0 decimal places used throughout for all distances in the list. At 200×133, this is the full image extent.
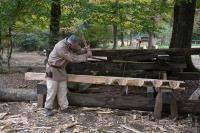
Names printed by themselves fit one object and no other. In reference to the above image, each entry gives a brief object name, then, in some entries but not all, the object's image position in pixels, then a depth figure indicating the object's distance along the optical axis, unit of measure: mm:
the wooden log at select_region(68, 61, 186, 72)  10067
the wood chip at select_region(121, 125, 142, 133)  7469
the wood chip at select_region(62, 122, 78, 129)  7641
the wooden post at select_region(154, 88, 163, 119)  8266
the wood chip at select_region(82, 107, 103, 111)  8828
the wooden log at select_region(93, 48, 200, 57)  10905
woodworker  8273
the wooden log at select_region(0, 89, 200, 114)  8242
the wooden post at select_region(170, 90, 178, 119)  8242
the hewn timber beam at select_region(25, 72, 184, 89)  8047
